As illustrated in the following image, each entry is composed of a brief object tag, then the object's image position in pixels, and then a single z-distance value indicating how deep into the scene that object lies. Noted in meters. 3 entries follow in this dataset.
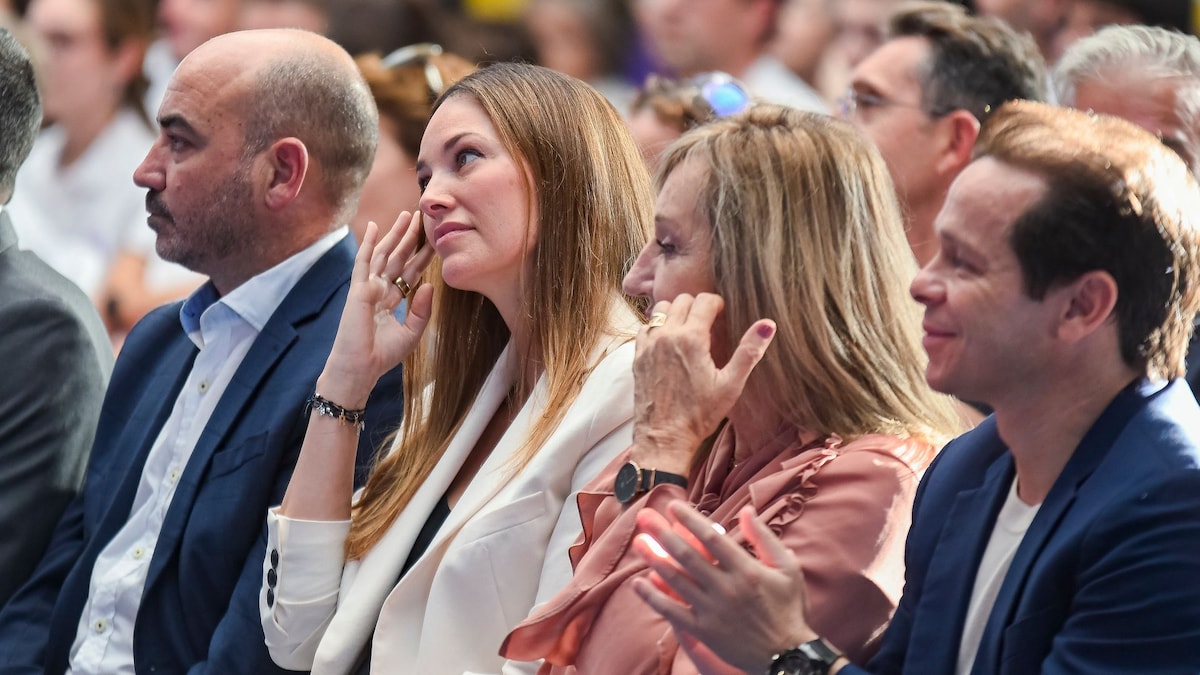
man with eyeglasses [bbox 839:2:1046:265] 6.96
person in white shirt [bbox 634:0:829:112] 9.52
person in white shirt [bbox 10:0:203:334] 10.64
